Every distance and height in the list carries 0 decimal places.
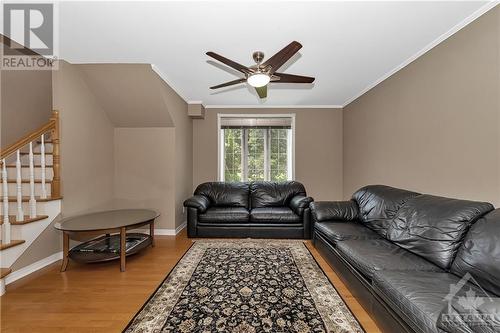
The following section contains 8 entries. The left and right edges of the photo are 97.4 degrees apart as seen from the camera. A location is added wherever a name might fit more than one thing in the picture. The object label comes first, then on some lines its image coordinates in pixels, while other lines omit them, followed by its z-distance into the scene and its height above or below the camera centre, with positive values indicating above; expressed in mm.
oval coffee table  2469 -781
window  5242 +273
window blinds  5105 +990
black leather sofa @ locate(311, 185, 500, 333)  1233 -801
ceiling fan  2015 +990
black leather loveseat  3723 -962
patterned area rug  1713 -1250
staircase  2266 -406
